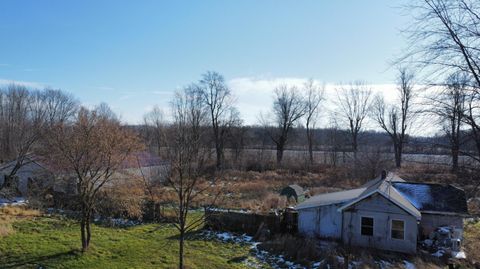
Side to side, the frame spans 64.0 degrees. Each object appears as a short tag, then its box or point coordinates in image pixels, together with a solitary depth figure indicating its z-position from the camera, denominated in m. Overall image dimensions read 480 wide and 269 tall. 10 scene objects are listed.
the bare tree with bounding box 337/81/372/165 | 64.00
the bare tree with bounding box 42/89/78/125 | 66.65
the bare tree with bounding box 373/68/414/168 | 55.36
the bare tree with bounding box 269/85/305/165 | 64.18
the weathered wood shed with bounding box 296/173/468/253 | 19.19
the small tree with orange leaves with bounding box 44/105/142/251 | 17.53
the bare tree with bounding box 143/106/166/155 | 56.03
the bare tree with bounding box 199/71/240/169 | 59.91
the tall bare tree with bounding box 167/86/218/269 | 13.69
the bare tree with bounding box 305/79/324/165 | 67.31
